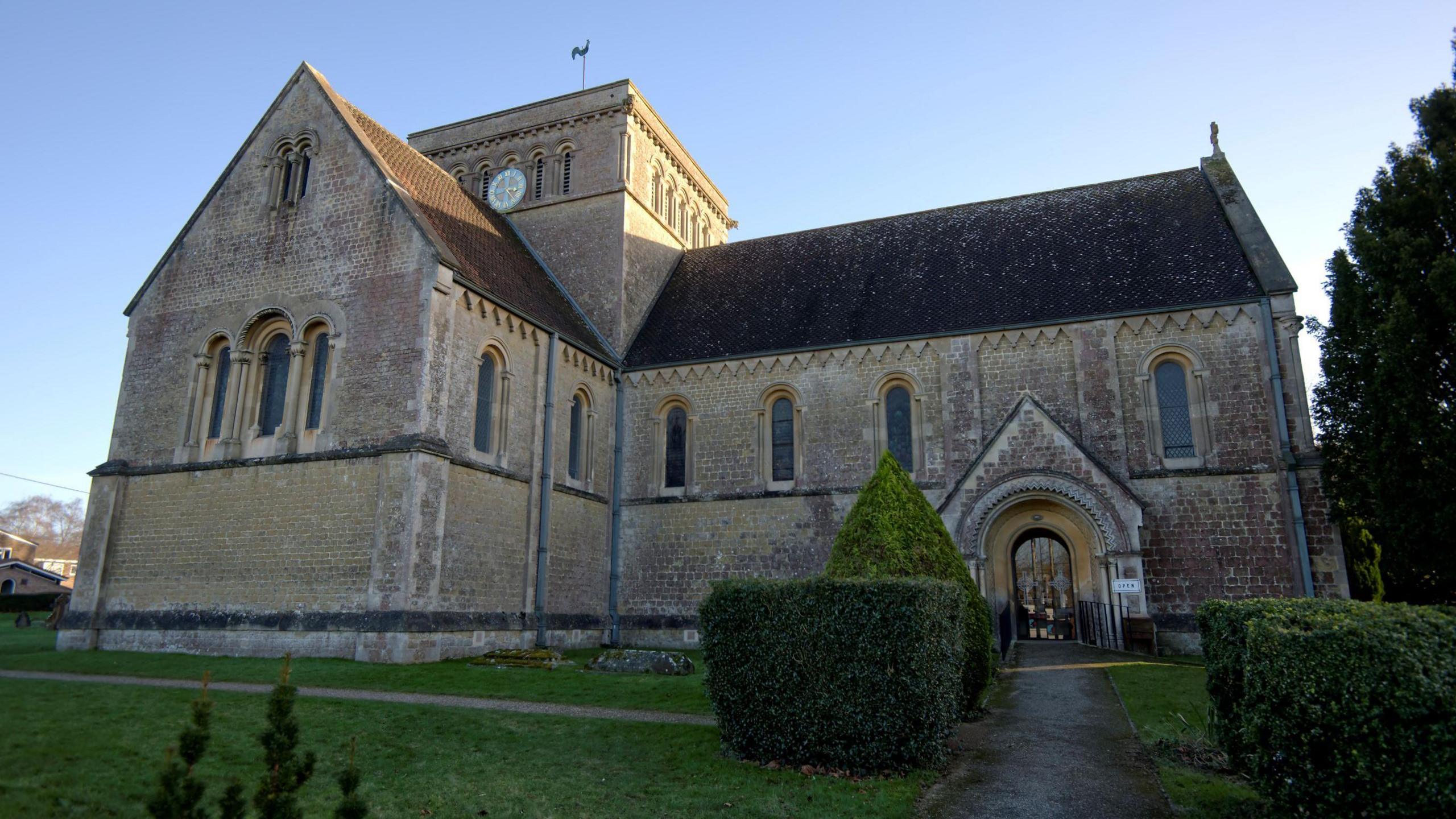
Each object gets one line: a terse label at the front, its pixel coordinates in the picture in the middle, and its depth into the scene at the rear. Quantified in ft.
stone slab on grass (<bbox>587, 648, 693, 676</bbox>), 55.57
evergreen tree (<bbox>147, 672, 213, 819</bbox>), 13.26
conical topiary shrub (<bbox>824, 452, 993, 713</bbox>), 39.01
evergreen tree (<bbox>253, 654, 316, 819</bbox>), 14.16
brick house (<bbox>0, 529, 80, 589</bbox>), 244.22
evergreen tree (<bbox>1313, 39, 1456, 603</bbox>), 54.39
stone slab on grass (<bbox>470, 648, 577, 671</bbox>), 58.85
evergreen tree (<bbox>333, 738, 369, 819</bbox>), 13.97
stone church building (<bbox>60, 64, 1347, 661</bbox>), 63.98
